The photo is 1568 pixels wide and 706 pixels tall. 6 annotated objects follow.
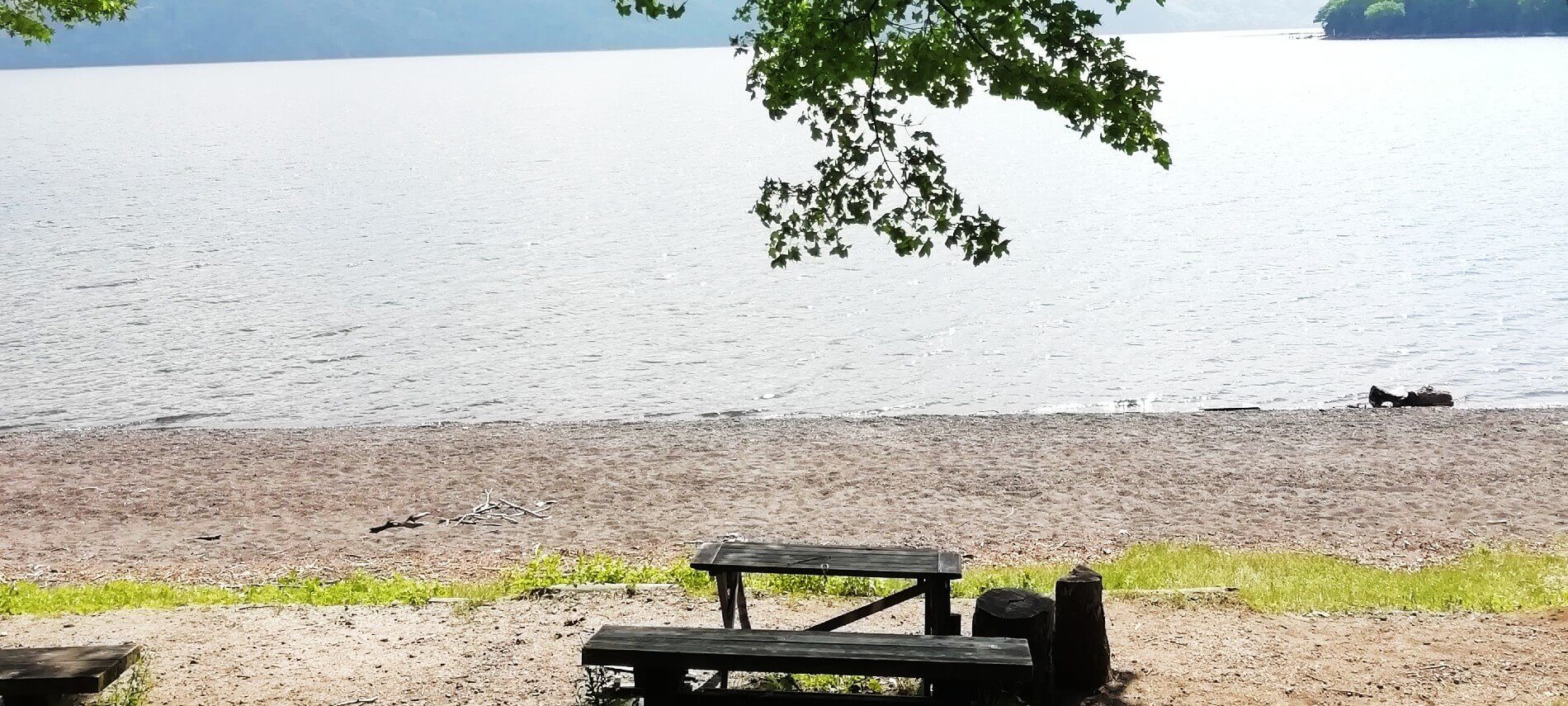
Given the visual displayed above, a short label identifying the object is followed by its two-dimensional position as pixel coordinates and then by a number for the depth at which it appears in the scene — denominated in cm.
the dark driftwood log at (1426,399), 2245
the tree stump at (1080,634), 743
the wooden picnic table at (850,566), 731
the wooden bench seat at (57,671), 590
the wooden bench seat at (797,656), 568
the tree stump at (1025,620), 710
